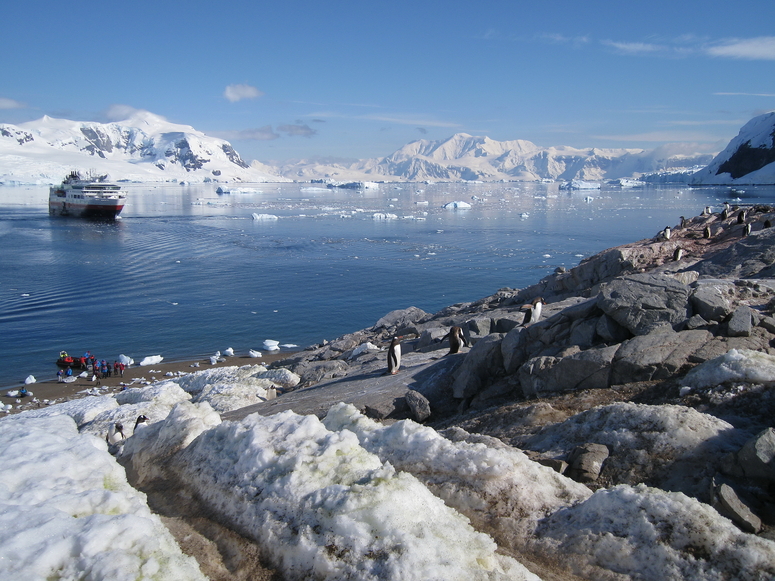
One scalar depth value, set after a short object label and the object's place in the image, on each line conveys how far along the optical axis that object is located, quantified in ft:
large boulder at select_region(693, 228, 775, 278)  49.65
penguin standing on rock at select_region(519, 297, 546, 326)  43.24
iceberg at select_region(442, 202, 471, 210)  306.53
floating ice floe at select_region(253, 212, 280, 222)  245.65
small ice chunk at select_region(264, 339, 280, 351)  81.61
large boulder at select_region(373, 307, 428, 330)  76.23
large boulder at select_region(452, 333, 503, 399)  32.71
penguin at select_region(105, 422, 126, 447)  40.57
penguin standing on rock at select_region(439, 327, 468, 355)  40.14
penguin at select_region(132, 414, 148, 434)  42.57
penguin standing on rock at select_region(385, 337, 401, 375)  38.14
